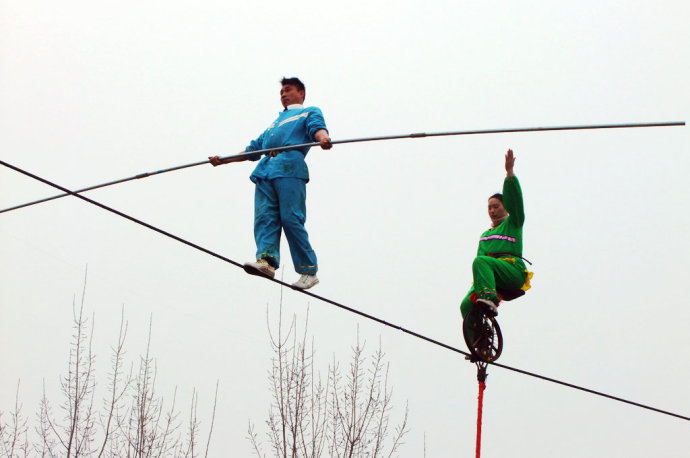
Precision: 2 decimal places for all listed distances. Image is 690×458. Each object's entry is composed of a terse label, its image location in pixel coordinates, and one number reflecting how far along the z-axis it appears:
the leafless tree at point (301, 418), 20.12
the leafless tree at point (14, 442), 21.14
